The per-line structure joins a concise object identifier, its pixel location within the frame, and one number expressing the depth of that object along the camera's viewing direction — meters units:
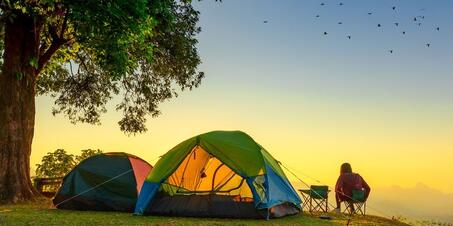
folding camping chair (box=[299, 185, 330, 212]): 16.45
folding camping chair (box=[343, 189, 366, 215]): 16.17
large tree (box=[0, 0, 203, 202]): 15.55
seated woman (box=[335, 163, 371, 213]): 17.14
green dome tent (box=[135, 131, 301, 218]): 13.93
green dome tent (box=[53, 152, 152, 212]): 15.92
